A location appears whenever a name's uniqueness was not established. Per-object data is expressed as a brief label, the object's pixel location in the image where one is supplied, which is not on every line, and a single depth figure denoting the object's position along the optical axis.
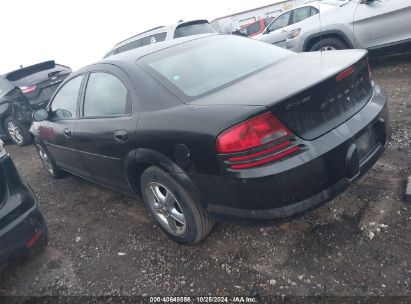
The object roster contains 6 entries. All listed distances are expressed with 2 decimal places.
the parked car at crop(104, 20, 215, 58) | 8.21
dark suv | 6.78
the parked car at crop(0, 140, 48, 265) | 2.60
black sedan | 2.05
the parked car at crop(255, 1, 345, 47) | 7.89
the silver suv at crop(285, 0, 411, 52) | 5.59
